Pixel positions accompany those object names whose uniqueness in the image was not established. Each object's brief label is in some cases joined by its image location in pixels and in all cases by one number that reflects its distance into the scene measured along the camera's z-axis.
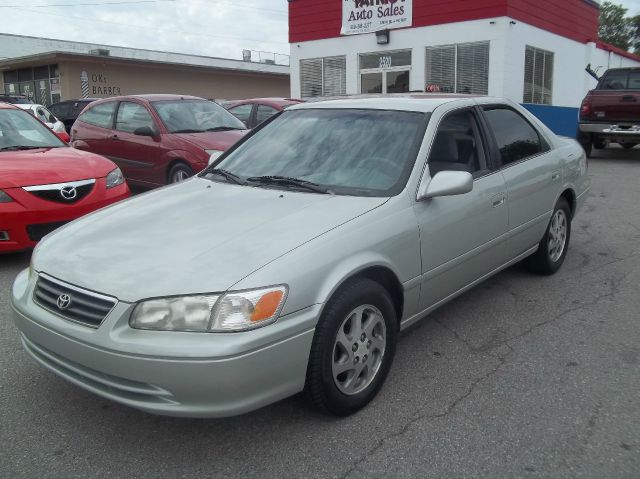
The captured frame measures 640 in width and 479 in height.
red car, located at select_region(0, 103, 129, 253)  5.17
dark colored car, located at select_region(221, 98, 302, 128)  10.83
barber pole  27.28
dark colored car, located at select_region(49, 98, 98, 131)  19.55
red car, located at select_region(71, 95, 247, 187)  7.80
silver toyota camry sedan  2.47
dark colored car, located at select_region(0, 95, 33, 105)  19.13
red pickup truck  12.68
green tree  57.41
